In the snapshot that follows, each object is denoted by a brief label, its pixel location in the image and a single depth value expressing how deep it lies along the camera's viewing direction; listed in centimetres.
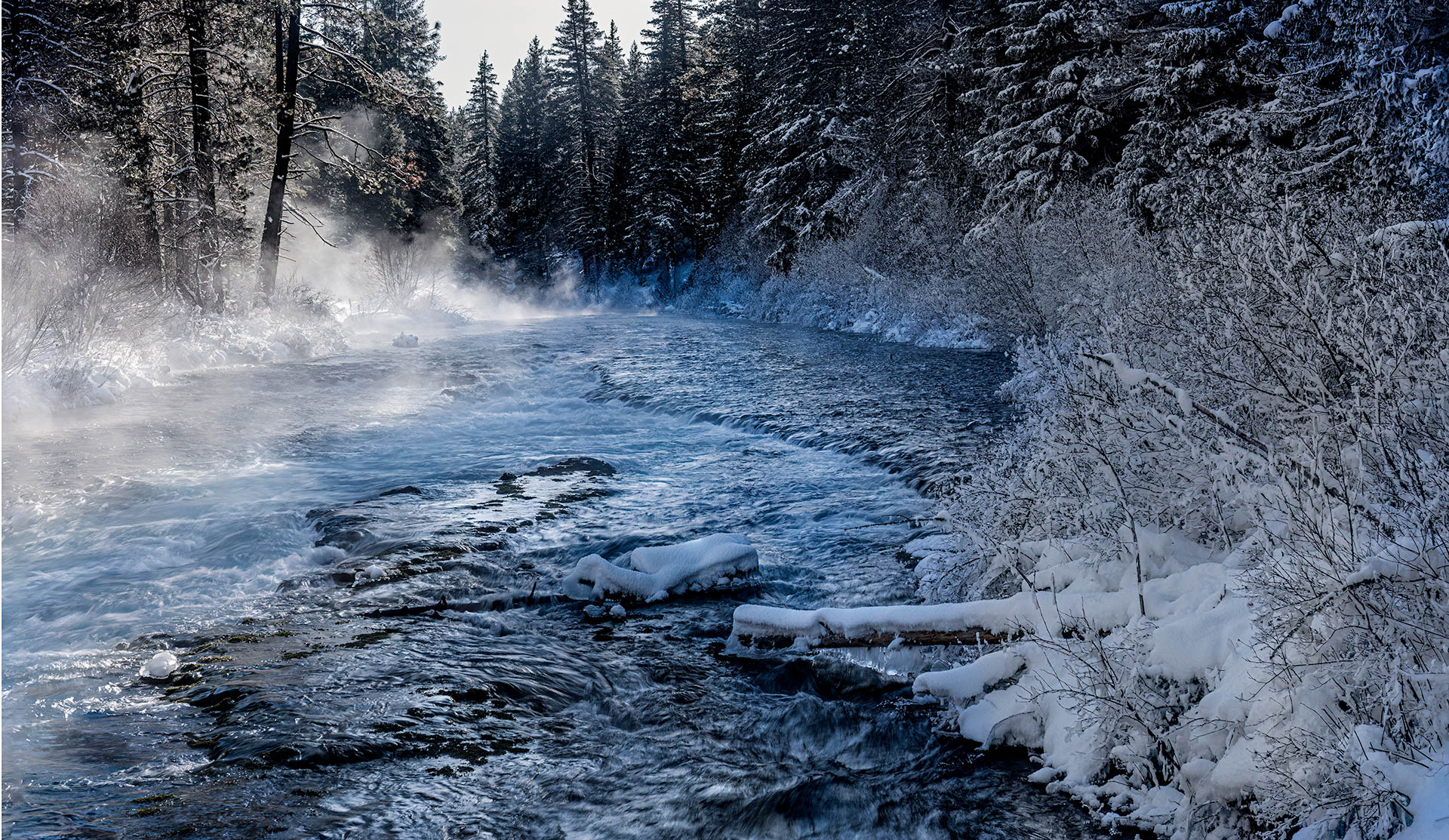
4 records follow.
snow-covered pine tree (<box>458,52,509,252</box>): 5969
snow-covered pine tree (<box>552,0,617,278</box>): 5428
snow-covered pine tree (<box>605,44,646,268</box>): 5112
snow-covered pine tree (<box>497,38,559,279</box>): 5931
